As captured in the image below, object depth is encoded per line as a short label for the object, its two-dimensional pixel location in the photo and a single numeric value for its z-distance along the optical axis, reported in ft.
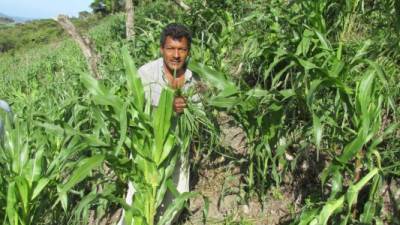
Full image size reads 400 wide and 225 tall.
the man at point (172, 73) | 7.81
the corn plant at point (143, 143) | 7.16
